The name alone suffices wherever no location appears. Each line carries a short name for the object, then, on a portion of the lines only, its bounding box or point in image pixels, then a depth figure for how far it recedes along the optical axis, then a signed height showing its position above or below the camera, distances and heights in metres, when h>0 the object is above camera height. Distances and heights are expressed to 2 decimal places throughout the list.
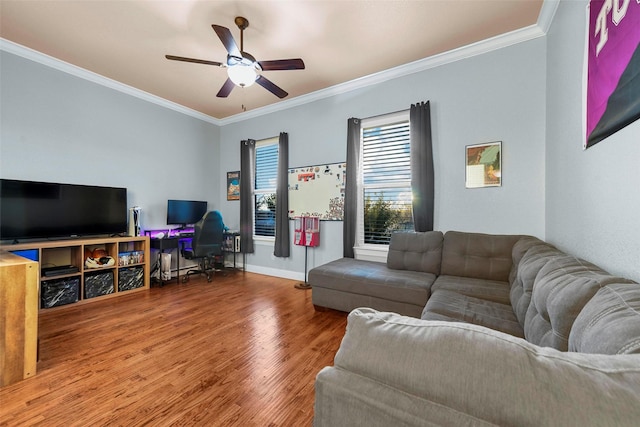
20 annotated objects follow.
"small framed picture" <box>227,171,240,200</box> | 4.90 +0.51
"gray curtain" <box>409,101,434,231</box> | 3.00 +0.52
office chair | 3.86 -0.46
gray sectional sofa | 0.42 -0.31
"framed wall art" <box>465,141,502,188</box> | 2.72 +0.52
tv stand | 2.76 -0.69
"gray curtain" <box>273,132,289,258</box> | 4.16 +0.17
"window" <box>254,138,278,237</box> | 4.54 +0.44
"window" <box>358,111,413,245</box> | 3.31 +0.44
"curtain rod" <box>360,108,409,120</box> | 3.25 +1.29
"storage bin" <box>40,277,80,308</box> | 2.75 -0.90
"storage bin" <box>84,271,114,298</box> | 3.08 -0.90
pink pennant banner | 1.08 +0.71
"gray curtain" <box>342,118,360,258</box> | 3.50 +0.31
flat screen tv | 2.76 +0.01
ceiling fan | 2.26 +1.38
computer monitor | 4.18 -0.01
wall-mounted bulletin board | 3.70 +0.32
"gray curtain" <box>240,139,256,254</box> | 4.59 +0.34
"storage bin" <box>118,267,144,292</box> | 3.37 -0.91
